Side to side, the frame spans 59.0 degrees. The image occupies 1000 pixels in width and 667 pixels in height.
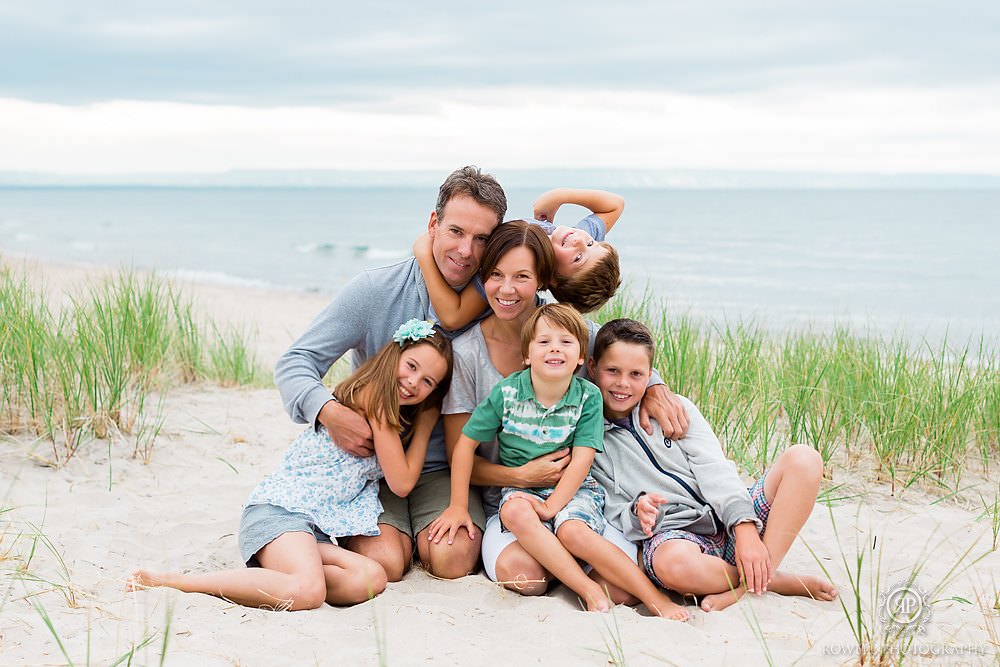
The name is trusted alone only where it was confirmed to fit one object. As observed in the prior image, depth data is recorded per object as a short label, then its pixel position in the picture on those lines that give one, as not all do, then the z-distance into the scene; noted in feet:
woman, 10.84
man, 11.33
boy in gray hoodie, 10.38
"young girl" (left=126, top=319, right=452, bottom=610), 10.02
